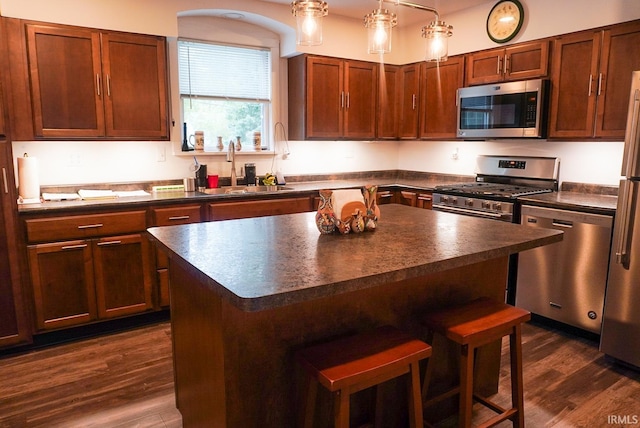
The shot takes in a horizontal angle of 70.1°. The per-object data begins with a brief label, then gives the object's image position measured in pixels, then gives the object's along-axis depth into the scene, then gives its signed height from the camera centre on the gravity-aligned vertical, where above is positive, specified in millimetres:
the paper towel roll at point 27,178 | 3156 -208
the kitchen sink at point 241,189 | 3818 -356
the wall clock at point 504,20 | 3865 +1121
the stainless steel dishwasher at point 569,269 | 3058 -839
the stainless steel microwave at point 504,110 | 3631 +341
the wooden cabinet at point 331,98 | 4344 +506
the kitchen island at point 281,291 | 1479 -565
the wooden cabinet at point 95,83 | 3135 +469
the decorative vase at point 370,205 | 2145 -261
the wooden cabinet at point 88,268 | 2988 -819
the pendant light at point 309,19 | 1937 +561
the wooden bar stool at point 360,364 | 1456 -707
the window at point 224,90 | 4086 +547
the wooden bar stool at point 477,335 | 1805 -734
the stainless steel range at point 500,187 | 3630 -324
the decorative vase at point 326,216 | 2059 -298
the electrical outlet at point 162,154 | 3945 -48
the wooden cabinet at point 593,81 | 3158 +509
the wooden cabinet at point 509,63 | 3643 +730
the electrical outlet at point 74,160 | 3564 -94
